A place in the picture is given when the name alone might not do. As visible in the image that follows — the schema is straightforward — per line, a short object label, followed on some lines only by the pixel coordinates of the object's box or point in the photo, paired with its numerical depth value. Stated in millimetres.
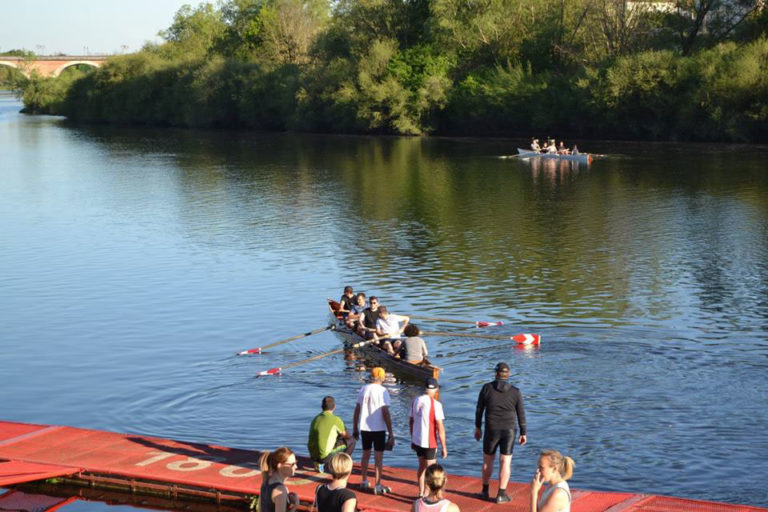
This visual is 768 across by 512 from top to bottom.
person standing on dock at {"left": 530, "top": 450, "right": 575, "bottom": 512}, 9656
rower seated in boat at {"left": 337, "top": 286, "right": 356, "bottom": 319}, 27144
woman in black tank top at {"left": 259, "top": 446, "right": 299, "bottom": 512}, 10883
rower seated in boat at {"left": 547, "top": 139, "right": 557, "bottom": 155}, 75638
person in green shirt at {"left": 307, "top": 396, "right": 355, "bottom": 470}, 14188
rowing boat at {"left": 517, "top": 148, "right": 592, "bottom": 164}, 70994
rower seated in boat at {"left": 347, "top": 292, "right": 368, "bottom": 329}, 25828
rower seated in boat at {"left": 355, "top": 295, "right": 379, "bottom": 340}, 24984
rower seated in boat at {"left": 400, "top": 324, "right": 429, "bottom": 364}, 21453
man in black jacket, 13703
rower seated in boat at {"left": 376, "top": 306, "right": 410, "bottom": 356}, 23969
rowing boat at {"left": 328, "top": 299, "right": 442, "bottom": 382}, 21531
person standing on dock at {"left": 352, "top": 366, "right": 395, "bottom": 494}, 14187
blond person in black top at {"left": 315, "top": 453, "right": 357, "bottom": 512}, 10195
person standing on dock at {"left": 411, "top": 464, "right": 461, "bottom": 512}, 9562
